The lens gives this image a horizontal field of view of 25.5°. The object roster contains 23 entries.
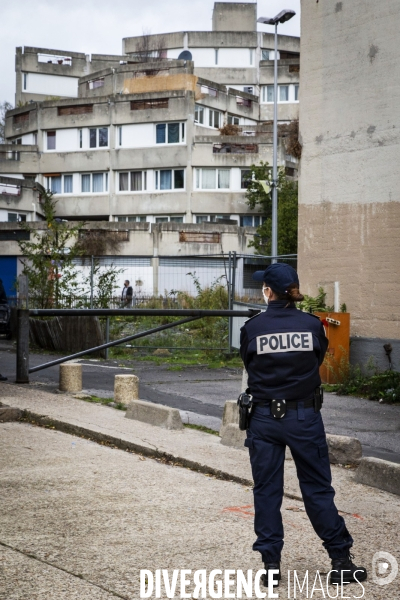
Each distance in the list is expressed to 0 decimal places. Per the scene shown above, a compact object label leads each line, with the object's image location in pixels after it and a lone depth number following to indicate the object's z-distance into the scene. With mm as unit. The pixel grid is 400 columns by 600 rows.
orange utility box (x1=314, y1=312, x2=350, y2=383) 14234
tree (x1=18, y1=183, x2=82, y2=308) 19875
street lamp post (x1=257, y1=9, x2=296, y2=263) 34562
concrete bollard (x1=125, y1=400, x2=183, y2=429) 9484
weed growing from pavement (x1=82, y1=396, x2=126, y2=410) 10875
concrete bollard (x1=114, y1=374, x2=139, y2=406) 10992
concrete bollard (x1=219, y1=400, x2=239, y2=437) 9016
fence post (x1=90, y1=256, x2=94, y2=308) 20019
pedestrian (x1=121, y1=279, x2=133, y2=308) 20844
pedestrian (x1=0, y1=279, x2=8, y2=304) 14266
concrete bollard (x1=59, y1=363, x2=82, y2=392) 12062
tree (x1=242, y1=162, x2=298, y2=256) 49969
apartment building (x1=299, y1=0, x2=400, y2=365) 14062
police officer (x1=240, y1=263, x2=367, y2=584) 4848
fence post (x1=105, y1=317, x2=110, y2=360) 18672
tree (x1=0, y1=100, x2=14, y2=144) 85588
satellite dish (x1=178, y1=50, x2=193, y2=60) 74000
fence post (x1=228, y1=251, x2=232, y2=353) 18969
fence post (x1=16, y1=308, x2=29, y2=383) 11781
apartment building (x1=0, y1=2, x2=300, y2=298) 56438
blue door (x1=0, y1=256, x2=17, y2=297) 50000
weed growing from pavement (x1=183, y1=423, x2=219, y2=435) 9585
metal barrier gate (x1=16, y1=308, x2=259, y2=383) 11375
